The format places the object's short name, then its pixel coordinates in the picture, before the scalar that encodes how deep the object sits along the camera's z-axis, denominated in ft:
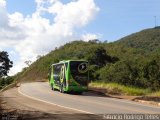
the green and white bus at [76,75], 52.41
